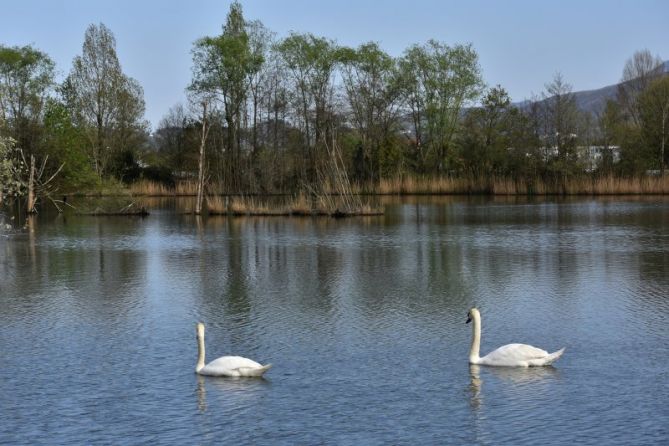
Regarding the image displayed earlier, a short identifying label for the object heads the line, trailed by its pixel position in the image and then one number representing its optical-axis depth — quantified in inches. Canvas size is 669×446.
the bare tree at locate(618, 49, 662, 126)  3336.6
